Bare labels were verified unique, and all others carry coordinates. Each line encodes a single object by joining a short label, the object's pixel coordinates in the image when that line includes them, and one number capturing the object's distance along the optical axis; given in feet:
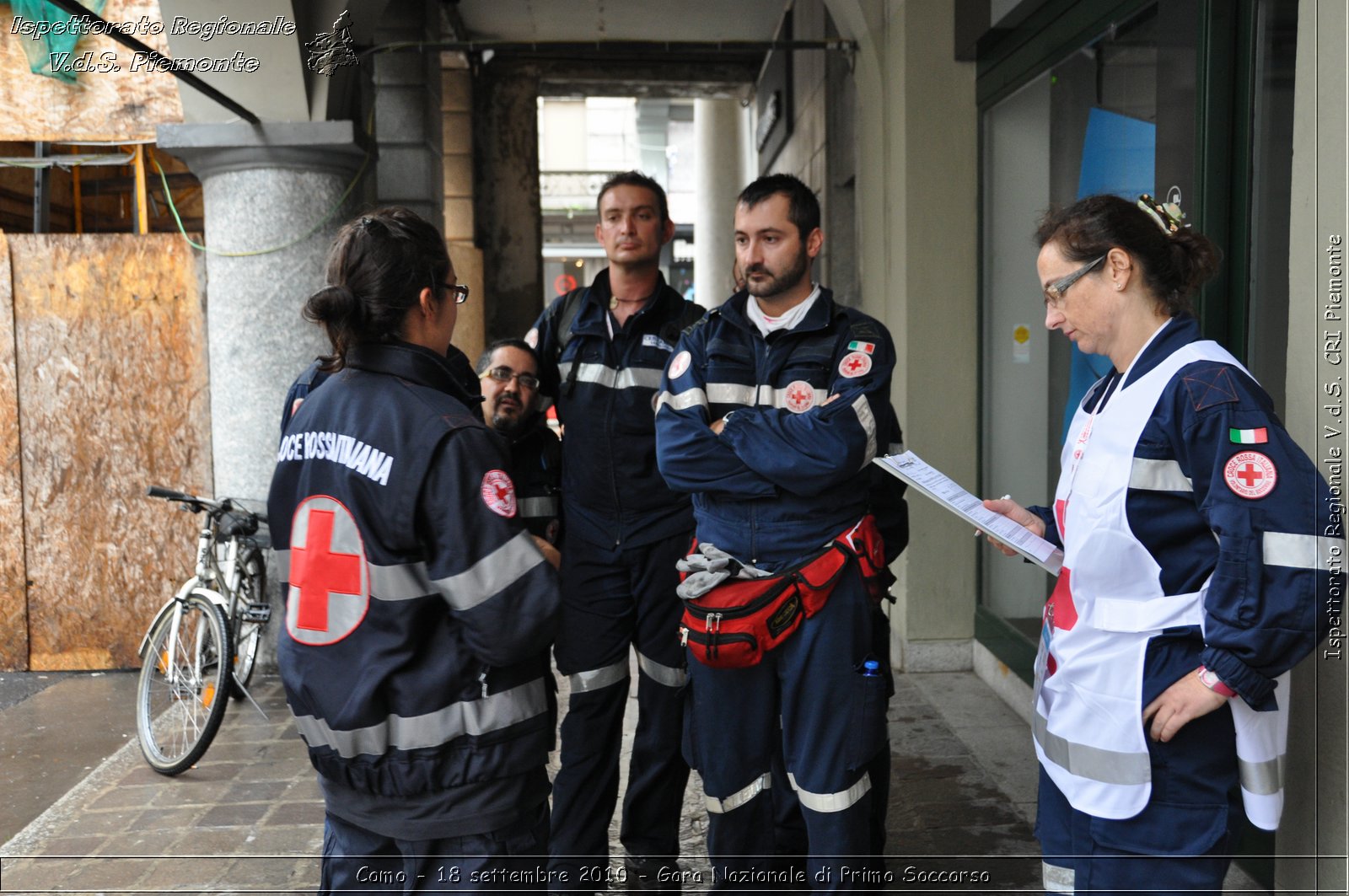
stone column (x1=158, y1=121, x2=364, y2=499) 19.21
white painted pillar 49.75
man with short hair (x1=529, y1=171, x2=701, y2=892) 11.21
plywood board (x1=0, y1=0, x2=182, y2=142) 21.01
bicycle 16.10
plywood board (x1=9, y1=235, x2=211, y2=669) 20.74
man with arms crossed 9.30
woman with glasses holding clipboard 6.08
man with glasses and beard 11.51
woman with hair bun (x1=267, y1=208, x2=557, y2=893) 6.67
